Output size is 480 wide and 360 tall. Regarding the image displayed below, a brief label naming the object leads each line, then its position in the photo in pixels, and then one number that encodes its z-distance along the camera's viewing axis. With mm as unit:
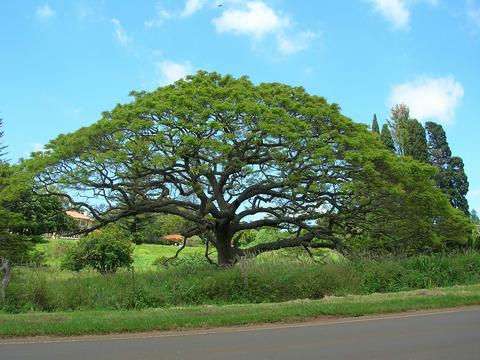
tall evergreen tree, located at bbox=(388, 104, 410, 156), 45138
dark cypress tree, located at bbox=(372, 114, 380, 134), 48388
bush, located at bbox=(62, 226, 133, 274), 29719
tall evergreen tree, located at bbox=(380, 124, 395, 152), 43438
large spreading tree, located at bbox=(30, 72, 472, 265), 21109
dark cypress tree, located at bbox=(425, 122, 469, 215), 46278
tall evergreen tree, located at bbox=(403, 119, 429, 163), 43125
